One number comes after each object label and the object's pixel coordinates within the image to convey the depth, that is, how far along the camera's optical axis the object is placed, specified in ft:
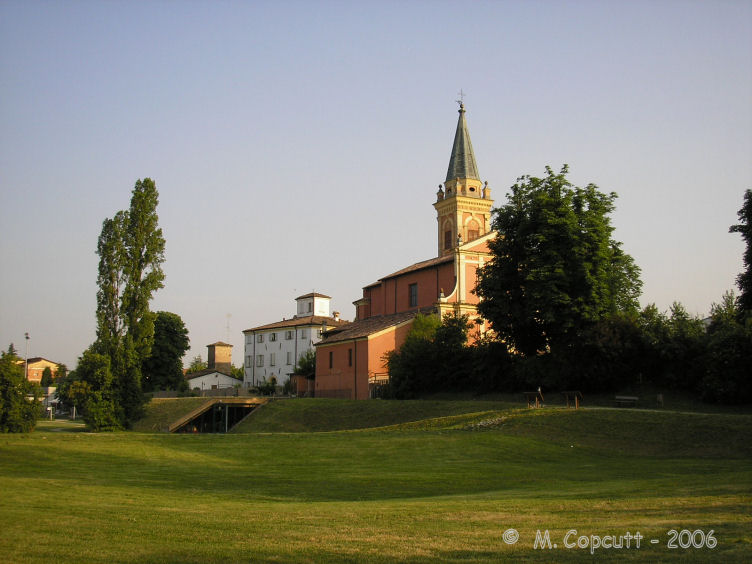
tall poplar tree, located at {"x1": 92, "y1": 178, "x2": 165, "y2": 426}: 153.79
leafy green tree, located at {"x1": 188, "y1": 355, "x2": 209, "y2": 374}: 428.15
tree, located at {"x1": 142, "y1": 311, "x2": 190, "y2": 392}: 264.11
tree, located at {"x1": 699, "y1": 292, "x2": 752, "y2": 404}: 103.65
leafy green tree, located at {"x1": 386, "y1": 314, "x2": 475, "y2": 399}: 153.89
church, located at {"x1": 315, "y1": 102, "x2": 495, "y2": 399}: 189.67
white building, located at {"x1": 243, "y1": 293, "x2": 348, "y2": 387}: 298.15
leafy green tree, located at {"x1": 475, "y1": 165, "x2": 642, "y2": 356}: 129.70
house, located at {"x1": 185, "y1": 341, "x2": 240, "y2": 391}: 317.63
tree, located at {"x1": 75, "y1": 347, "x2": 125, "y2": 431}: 150.10
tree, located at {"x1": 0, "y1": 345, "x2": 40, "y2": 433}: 128.88
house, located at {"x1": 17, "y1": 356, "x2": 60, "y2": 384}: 511.40
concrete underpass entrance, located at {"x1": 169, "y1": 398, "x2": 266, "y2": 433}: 179.63
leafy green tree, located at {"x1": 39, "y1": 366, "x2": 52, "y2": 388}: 450.30
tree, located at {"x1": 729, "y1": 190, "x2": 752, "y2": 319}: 133.49
